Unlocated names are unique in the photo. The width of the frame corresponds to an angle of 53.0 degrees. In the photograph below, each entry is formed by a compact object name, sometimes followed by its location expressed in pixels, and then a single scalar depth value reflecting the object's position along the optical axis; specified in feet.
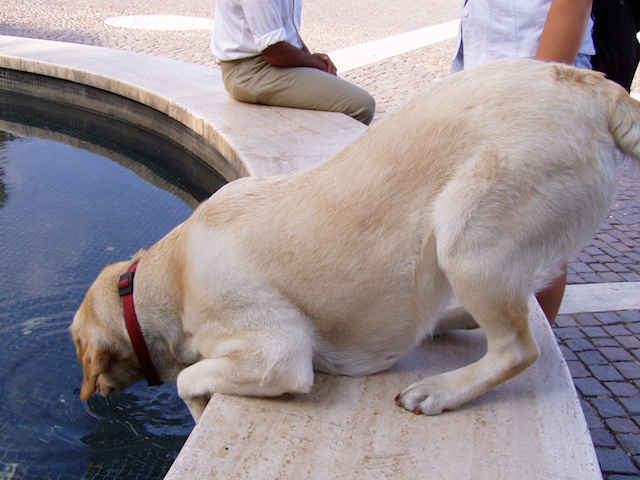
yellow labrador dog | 7.29
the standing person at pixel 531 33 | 8.71
